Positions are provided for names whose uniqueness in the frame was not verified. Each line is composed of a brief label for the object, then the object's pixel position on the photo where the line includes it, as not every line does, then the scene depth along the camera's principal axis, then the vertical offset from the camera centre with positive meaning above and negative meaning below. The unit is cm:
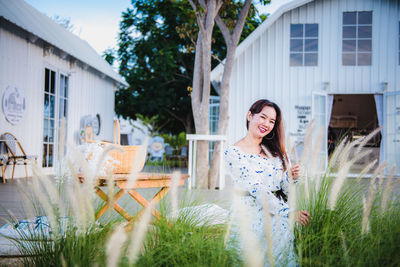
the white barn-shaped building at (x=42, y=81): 686 +127
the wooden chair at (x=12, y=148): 643 -27
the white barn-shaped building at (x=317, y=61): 886 +199
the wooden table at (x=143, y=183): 249 -35
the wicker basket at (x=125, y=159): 263 -18
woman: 205 -18
